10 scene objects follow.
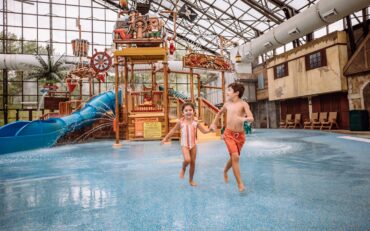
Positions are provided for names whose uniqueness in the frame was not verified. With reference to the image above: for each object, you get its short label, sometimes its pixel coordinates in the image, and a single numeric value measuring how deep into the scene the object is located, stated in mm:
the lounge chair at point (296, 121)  18258
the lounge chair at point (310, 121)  16625
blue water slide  8617
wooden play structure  10008
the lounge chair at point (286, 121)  19058
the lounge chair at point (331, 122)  15203
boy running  3301
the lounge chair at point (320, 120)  15903
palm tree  18203
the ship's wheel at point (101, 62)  13645
